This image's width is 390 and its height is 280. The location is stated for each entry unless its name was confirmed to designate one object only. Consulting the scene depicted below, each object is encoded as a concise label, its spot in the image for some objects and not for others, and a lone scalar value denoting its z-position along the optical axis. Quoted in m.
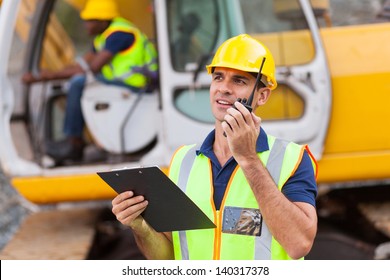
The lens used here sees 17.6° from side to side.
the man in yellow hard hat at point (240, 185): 3.33
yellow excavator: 7.56
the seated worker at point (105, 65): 7.95
